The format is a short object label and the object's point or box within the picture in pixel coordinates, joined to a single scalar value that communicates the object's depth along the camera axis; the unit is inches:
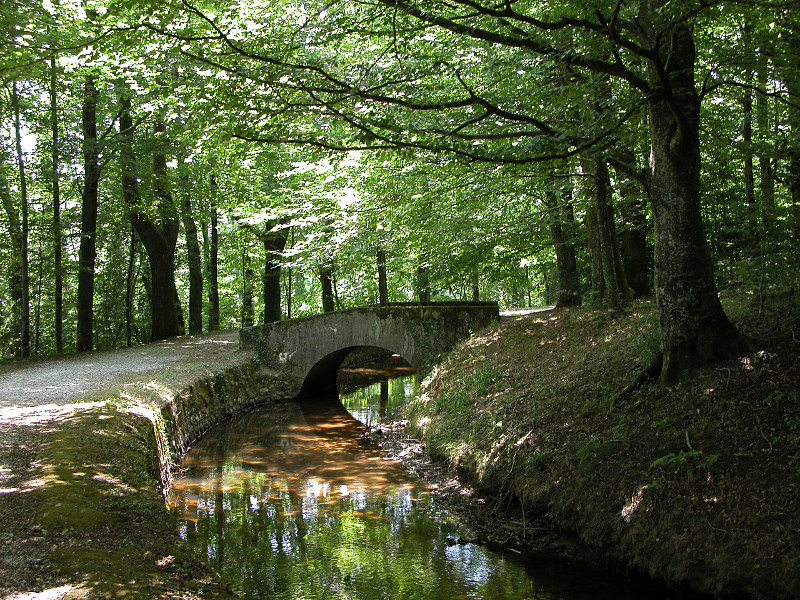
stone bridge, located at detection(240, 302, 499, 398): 519.8
